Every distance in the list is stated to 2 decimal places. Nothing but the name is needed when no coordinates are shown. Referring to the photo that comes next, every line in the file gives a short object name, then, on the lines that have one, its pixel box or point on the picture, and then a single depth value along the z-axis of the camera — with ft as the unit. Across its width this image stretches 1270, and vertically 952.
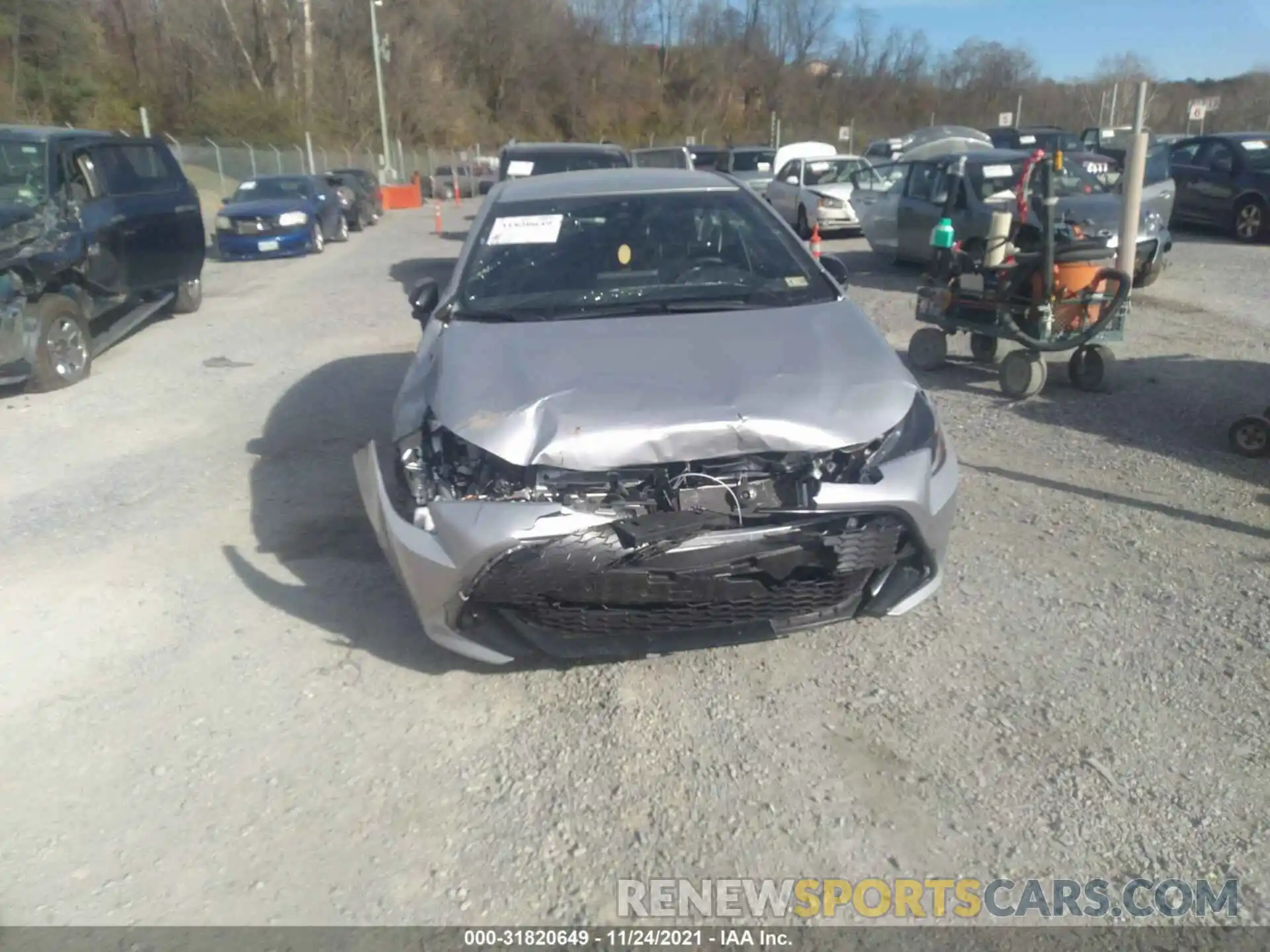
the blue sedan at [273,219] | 63.26
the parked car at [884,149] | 108.37
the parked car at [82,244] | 28.71
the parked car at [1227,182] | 55.06
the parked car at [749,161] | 89.35
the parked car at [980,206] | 38.42
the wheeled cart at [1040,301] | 24.80
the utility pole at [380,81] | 136.46
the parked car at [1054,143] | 49.49
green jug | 27.45
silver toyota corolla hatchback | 11.45
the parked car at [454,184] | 135.07
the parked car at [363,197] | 88.43
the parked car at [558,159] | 44.21
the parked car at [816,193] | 63.41
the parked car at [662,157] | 59.11
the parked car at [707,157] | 97.40
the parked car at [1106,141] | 78.26
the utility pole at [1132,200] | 27.27
